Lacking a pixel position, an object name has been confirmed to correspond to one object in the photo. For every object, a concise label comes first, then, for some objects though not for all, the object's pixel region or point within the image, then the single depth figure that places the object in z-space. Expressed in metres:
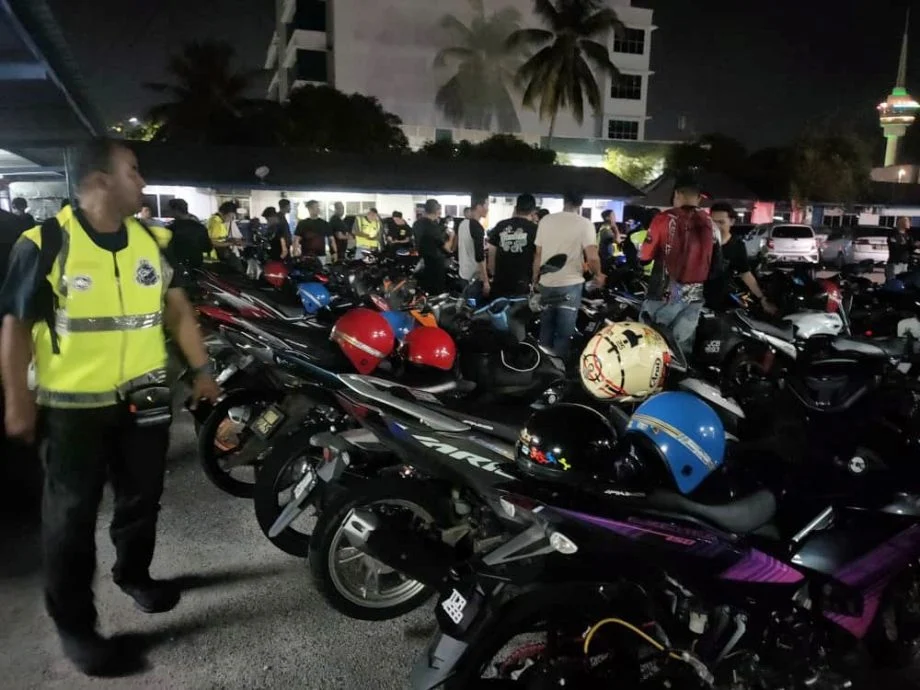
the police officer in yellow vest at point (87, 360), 2.76
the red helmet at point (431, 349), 4.52
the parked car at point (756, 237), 20.54
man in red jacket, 5.98
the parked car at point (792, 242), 24.14
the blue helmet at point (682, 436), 2.79
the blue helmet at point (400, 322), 6.07
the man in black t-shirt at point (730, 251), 7.26
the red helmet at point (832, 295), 8.02
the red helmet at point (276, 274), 9.16
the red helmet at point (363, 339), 4.42
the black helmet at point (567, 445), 2.59
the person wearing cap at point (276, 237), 12.82
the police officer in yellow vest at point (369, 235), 14.51
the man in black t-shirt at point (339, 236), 15.43
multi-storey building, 49.59
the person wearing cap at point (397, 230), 16.75
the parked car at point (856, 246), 25.42
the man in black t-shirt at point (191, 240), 8.25
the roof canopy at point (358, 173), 24.34
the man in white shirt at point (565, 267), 6.93
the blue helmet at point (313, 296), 8.14
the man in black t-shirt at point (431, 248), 10.12
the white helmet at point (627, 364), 3.73
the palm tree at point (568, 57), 45.38
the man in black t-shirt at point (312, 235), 12.38
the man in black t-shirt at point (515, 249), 7.50
